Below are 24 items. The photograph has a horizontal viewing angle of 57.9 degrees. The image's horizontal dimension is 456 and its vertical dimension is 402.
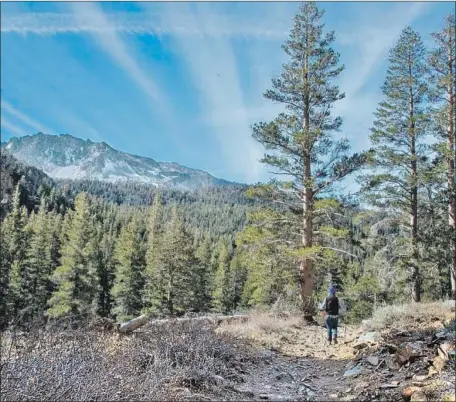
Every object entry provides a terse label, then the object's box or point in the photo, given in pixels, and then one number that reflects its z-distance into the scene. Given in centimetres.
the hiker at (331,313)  1155
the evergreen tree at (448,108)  1809
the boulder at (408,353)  691
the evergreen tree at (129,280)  4028
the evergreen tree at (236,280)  6137
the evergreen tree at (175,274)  3912
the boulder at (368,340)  918
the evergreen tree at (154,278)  3906
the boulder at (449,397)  467
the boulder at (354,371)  727
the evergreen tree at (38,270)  4125
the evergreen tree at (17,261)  3697
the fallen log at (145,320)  1088
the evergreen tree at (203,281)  4516
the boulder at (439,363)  609
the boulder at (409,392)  537
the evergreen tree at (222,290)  5553
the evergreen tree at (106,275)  5064
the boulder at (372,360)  734
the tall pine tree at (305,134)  1609
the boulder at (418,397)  503
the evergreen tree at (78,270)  3337
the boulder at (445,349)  629
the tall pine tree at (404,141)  1906
